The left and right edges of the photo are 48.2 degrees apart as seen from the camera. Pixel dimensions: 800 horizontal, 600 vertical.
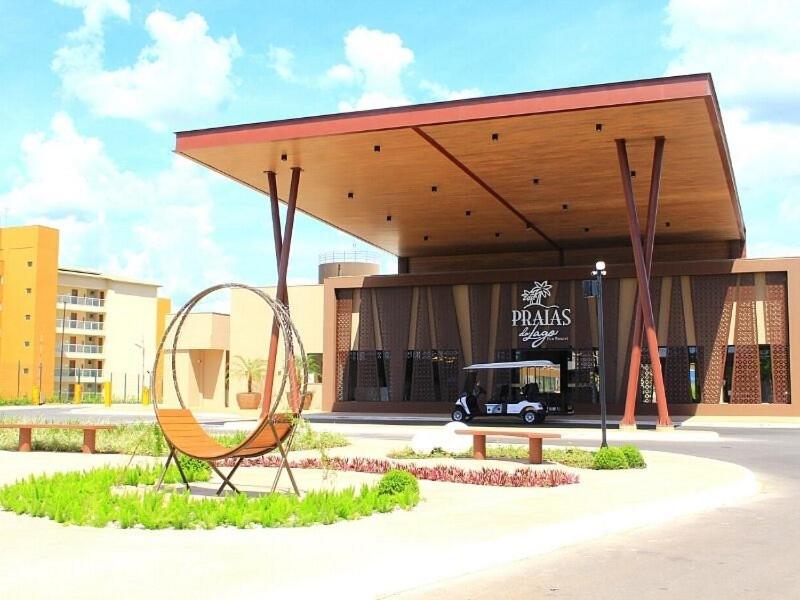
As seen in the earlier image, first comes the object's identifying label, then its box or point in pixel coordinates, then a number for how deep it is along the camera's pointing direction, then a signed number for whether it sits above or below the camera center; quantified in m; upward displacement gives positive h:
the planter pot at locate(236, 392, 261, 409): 43.53 -0.92
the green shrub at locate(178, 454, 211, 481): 12.61 -1.26
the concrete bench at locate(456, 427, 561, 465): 15.58 -1.04
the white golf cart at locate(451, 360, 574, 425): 29.88 -0.67
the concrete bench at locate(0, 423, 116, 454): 17.78 -1.08
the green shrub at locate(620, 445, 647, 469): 14.84 -1.21
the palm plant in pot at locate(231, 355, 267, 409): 43.69 +0.35
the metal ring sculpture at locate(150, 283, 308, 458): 10.26 +0.58
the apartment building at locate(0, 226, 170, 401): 67.44 +4.60
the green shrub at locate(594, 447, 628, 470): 14.70 -1.24
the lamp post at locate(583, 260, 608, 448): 18.31 +2.00
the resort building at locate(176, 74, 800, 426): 24.81 +6.87
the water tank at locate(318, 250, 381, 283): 49.88 +6.41
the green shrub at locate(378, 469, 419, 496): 10.50 -1.19
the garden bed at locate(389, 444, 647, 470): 14.76 -1.33
